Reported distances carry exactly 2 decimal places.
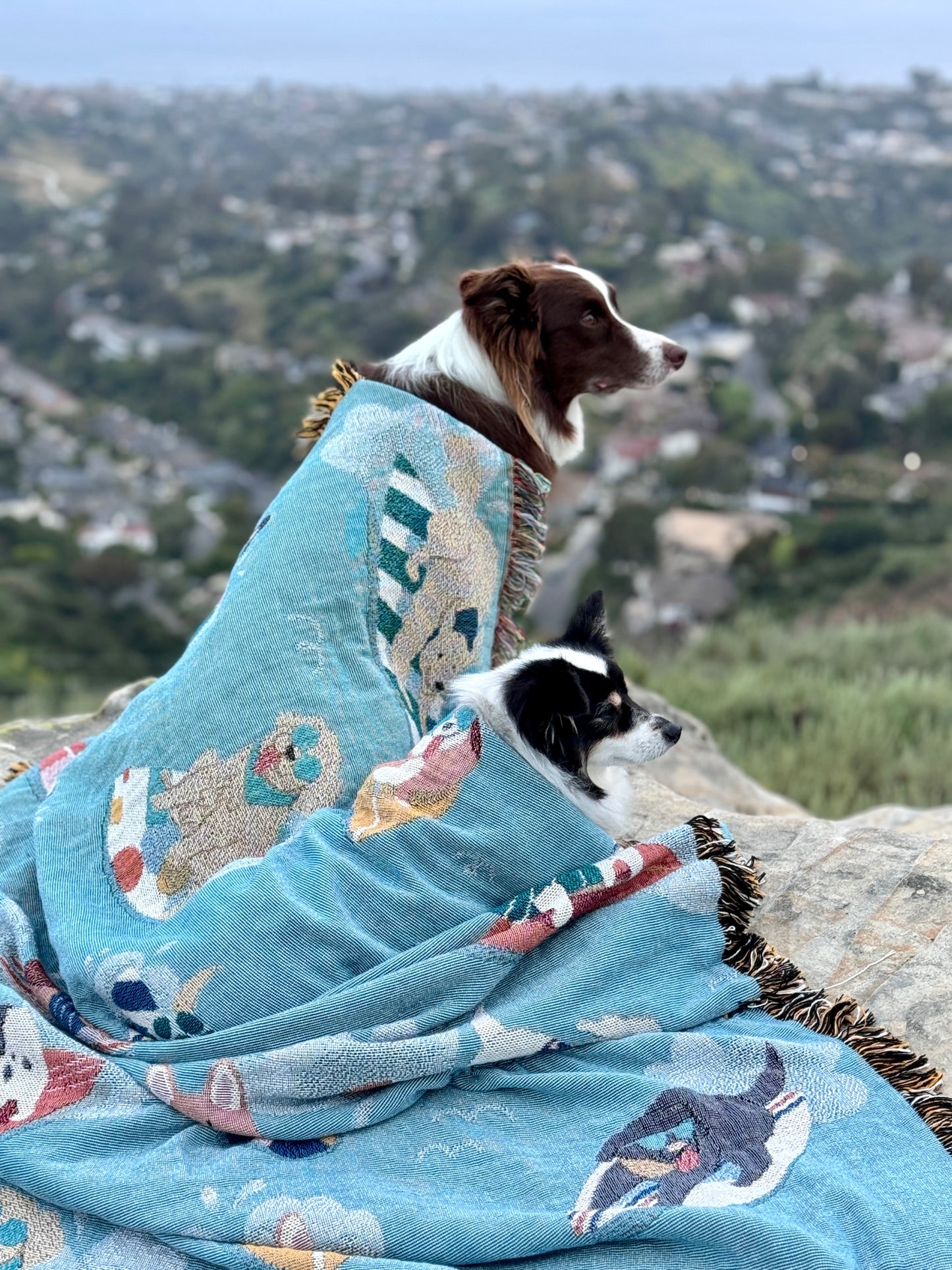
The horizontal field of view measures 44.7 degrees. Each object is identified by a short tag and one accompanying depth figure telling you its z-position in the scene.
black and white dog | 2.31
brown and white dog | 3.20
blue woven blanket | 1.91
